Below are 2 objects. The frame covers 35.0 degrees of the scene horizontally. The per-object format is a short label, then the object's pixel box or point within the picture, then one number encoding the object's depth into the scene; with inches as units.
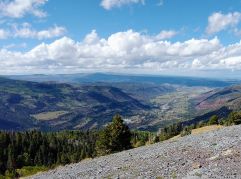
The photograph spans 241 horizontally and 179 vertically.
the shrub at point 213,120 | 6063.0
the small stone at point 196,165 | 1410.9
